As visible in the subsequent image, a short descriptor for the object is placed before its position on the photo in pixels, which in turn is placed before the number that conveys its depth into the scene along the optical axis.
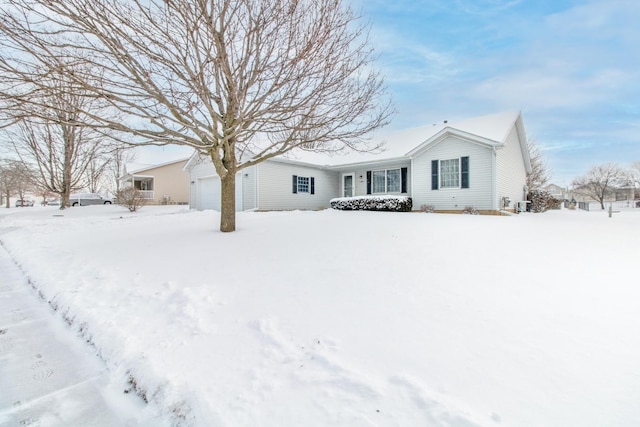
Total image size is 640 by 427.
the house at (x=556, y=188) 62.24
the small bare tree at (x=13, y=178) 22.76
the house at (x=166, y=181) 29.25
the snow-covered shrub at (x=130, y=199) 19.22
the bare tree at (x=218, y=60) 5.55
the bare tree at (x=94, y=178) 27.61
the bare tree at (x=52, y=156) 20.72
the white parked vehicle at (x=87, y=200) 28.42
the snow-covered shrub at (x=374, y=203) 14.31
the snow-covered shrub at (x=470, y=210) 12.95
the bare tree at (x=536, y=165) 27.56
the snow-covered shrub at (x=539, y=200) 17.69
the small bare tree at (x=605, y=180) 39.16
